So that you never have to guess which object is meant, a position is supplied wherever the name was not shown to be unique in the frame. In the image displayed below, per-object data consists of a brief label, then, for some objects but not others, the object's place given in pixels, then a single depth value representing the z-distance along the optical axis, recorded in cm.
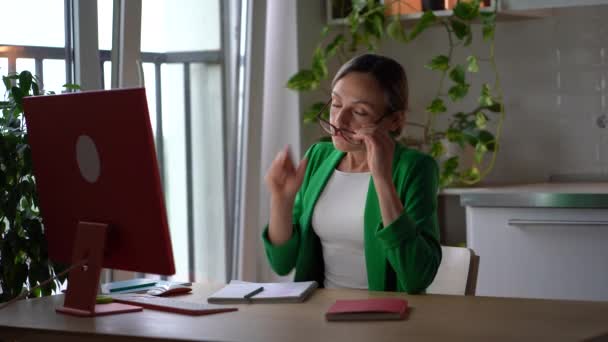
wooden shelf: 398
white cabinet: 361
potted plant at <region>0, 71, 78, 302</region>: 258
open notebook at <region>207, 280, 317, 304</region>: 228
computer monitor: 209
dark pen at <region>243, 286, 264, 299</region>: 230
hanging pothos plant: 404
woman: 241
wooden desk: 188
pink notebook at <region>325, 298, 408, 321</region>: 203
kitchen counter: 354
